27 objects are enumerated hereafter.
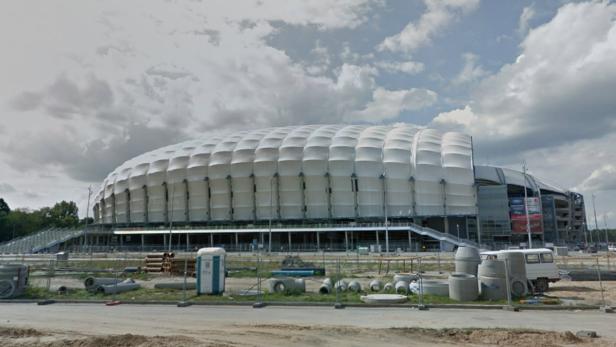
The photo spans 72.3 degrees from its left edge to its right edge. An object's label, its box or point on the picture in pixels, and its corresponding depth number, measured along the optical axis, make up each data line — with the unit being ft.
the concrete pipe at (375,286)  75.62
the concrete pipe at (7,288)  74.64
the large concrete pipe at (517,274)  66.33
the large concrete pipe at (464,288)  62.44
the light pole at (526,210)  265.87
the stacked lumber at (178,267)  121.90
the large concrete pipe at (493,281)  63.31
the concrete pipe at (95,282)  77.51
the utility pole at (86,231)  320.87
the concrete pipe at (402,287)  71.00
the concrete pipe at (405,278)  73.86
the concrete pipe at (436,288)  66.64
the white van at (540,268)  76.59
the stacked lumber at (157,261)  126.71
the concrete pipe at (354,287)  74.59
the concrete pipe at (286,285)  73.05
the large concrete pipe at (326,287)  73.77
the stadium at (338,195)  278.67
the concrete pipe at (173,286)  84.28
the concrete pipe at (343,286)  75.51
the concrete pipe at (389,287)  74.26
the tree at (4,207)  451.12
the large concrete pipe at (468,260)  75.00
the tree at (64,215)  460.55
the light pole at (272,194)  291.50
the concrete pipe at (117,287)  75.55
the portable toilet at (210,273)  73.31
